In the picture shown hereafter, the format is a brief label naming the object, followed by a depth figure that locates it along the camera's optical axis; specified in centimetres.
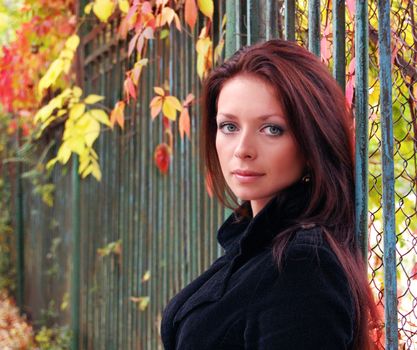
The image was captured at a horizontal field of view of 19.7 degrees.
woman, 252
